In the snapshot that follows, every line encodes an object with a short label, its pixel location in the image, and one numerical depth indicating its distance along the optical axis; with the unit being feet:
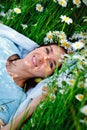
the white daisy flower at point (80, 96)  3.38
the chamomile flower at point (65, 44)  5.63
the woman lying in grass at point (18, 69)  5.11
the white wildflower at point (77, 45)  5.07
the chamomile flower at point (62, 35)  5.75
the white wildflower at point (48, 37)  5.91
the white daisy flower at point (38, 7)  6.30
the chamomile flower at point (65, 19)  6.01
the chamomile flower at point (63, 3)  6.26
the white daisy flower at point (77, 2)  6.35
